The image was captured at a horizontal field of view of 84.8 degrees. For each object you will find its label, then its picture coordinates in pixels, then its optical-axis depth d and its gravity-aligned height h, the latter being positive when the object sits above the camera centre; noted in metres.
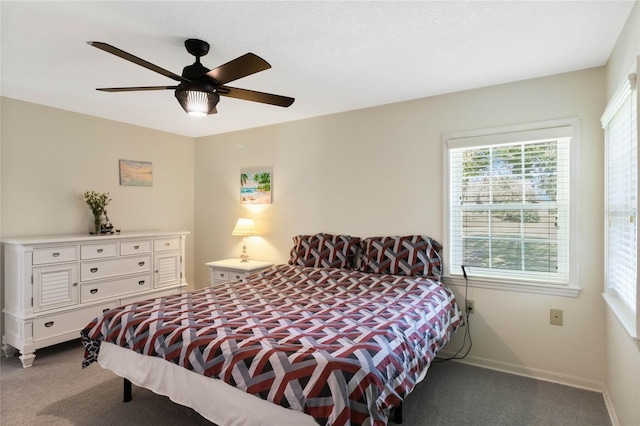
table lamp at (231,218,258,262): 4.17 -0.23
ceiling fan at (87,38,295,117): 1.83 +0.75
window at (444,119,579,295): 2.70 +0.05
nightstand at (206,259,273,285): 3.85 -0.67
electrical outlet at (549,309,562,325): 2.68 -0.82
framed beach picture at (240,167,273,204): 4.27 +0.31
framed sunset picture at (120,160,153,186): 4.12 +0.44
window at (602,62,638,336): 1.80 +0.06
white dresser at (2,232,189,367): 2.95 -0.68
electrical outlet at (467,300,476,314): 3.01 -0.84
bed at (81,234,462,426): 1.44 -0.67
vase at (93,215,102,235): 3.73 -0.16
